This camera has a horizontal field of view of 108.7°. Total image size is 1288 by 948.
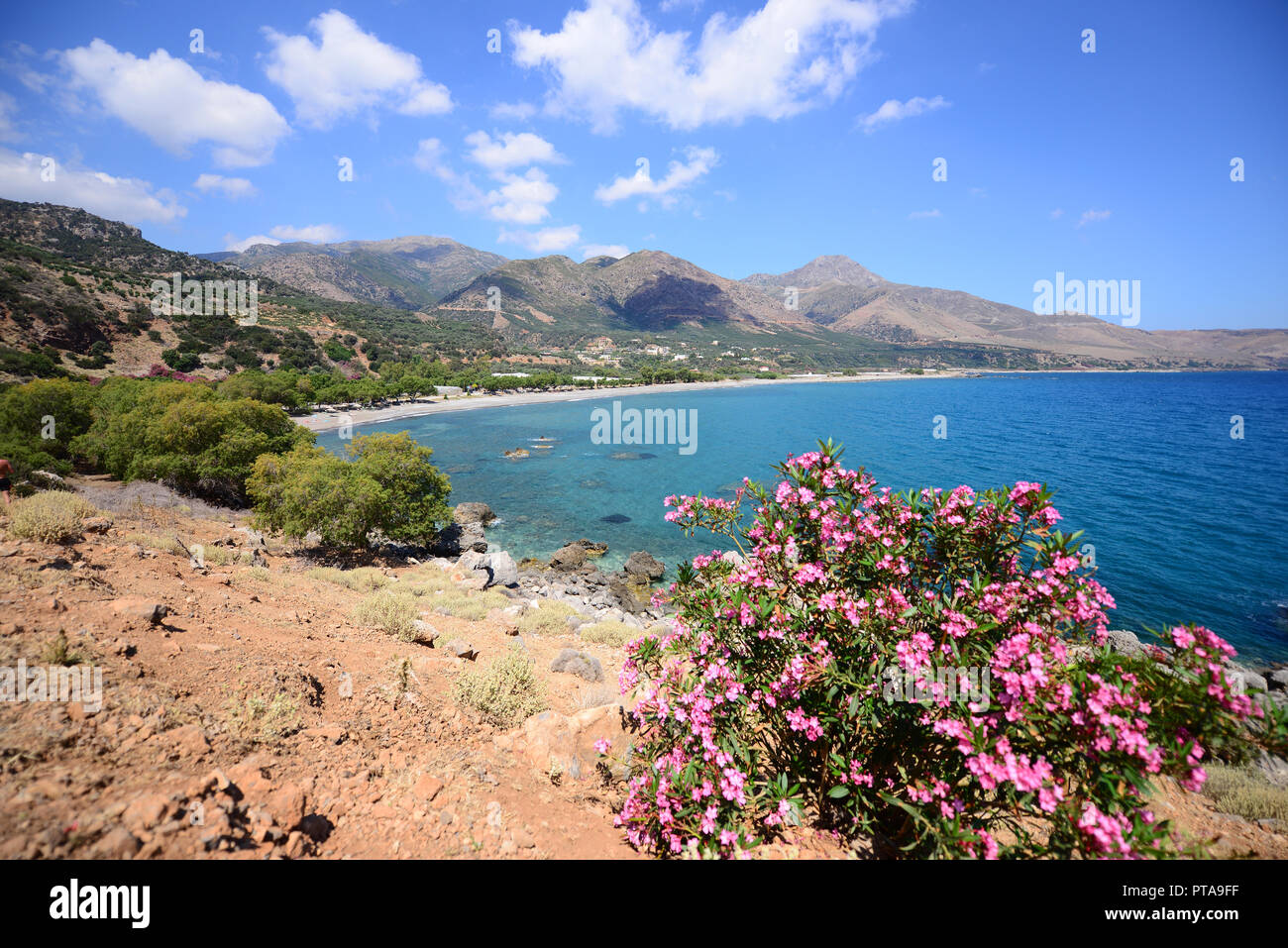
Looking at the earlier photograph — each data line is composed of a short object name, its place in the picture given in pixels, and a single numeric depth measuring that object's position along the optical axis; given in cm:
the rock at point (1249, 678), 1284
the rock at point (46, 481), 1744
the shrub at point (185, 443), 2161
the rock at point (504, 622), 1199
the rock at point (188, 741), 436
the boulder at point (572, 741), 606
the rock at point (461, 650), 915
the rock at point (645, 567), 2236
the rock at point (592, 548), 2541
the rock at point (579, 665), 946
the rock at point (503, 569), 1770
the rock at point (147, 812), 319
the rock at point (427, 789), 483
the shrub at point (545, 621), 1276
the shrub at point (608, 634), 1248
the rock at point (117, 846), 296
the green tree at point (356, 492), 1777
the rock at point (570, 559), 2312
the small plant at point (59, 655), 493
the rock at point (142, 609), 639
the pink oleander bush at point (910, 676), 299
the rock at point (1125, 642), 1476
